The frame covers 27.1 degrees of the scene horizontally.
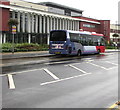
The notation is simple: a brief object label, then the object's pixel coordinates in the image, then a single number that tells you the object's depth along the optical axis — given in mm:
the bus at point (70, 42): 28000
